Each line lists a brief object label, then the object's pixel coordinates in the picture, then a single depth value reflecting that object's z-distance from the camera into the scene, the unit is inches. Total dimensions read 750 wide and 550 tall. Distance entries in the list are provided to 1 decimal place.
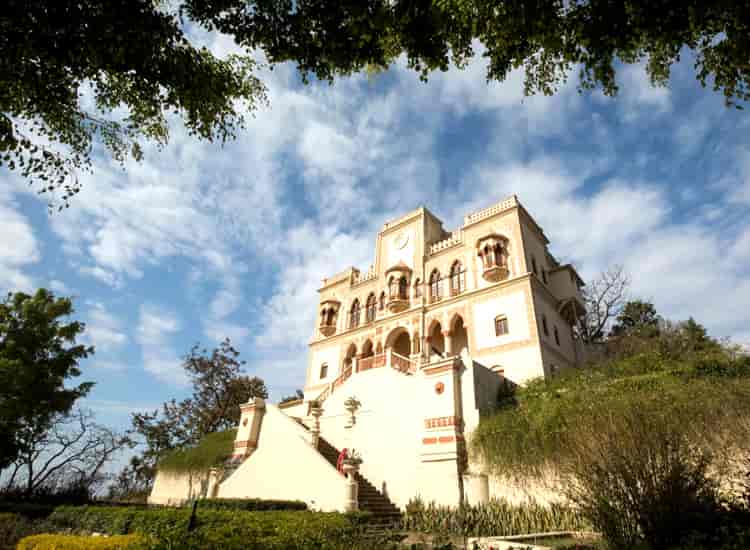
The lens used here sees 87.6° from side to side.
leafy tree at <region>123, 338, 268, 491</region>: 1011.9
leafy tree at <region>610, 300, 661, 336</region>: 997.8
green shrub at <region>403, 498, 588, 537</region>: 355.9
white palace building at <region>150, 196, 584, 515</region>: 489.1
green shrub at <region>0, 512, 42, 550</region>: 399.9
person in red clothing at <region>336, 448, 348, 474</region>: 505.4
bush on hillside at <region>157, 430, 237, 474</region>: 730.2
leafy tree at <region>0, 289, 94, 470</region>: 605.6
